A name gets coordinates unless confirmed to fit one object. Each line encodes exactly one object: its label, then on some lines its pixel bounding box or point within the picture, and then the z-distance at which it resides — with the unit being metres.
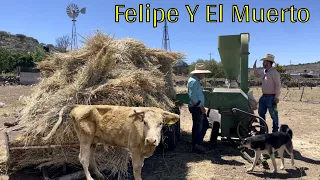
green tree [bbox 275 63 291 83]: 34.00
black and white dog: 4.43
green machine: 5.55
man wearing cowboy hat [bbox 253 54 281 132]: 5.59
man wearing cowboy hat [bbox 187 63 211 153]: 5.12
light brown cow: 3.06
